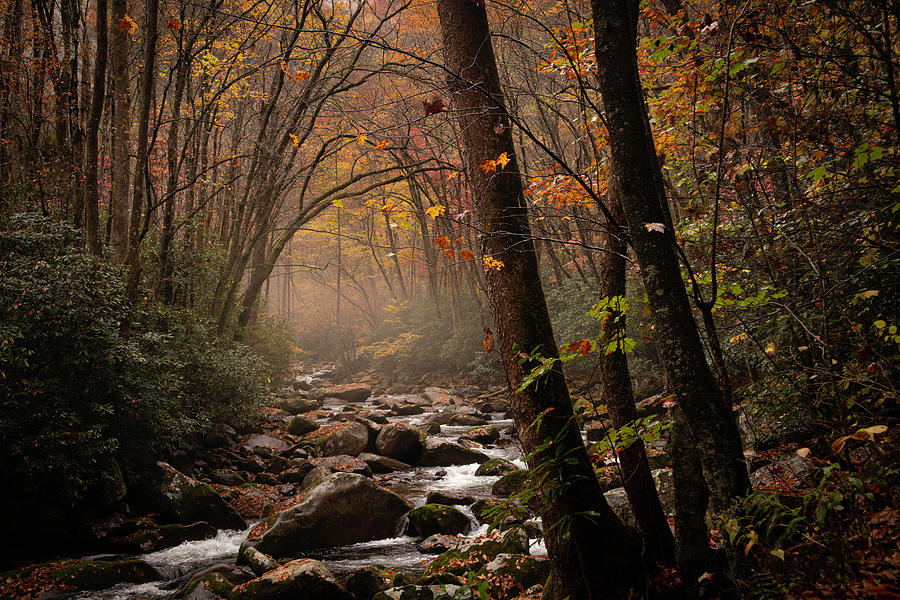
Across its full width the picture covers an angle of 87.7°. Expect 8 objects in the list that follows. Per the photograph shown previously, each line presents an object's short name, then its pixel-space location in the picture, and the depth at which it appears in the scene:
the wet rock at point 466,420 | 13.52
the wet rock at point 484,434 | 11.66
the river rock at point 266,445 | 10.40
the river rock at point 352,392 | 19.69
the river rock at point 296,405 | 16.05
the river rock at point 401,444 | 10.34
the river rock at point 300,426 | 12.48
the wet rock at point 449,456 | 10.19
